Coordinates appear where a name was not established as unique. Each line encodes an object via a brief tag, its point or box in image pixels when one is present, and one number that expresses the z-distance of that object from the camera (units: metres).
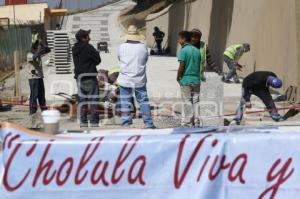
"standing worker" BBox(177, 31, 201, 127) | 14.59
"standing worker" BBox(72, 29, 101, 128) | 15.01
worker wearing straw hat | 13.86
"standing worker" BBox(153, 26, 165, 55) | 54.90
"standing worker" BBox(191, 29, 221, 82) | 15.85
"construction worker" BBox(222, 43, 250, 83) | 25.67
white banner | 6.12
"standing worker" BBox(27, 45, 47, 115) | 17.10
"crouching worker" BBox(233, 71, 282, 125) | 15.53
